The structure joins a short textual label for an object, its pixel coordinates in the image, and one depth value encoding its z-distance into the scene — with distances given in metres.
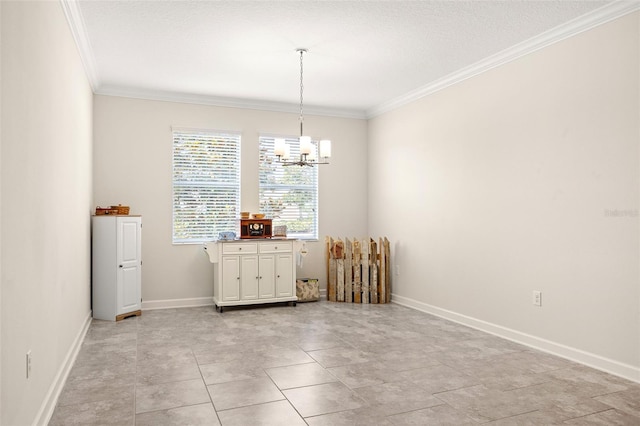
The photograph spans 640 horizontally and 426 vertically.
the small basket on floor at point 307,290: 6.02
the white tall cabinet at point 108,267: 4.88
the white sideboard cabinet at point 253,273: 5.48
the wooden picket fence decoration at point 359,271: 5.99
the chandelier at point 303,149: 4.40
